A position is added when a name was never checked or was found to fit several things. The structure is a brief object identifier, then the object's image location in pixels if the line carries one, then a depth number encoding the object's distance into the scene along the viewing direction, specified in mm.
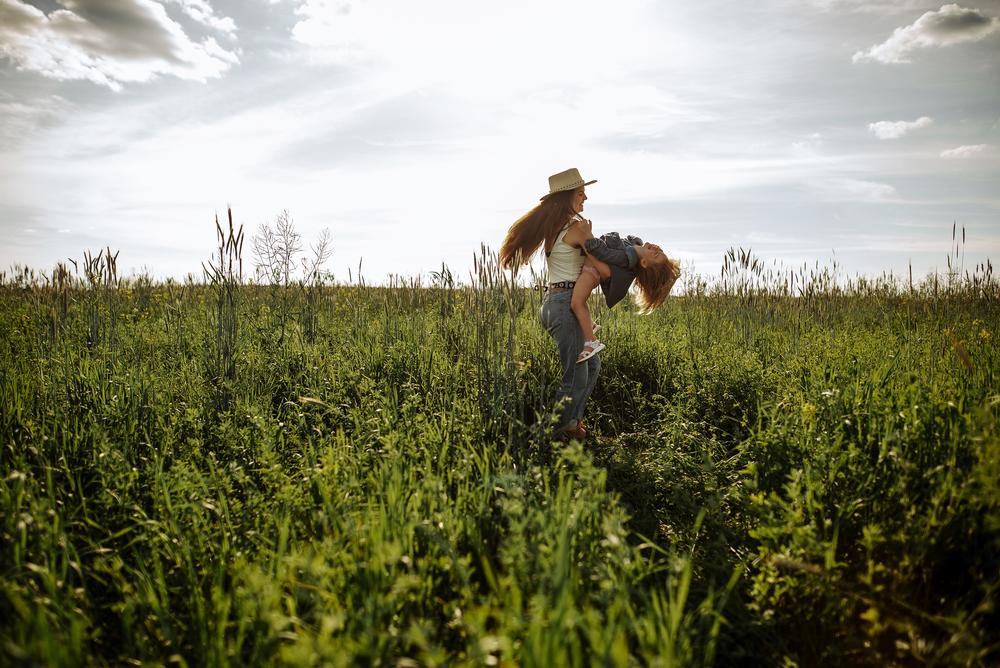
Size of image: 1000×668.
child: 3646
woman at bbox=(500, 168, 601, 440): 3654
